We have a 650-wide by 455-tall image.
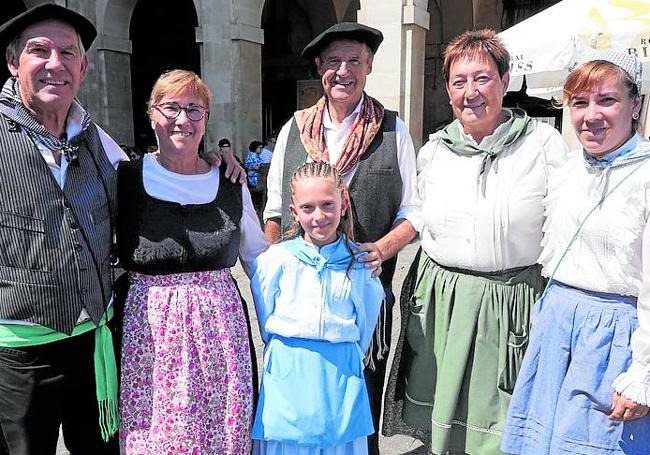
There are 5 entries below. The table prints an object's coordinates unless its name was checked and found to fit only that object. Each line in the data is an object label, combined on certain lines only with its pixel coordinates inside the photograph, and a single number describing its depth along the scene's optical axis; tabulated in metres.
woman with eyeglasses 1.97
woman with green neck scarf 2.22
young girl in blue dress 2.06
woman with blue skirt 1.82
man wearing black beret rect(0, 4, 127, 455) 1.82
